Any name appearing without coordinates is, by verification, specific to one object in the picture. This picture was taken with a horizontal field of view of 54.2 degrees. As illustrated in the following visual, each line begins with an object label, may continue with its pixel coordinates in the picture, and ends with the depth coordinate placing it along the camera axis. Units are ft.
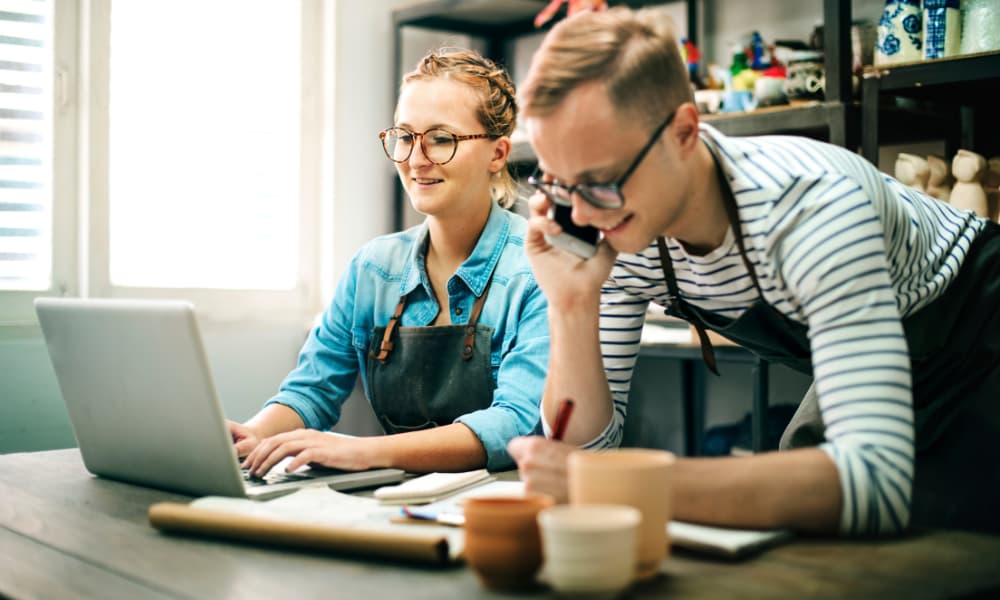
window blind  9.16
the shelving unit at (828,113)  7.50
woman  5.21
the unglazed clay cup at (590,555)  2.31
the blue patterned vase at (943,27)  7.13
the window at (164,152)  9.34
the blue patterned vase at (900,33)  7.33
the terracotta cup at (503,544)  2.44
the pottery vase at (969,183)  7.08
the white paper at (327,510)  3.09
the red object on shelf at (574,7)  9.48
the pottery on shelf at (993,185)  7.19
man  3.02
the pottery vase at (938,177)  7.36
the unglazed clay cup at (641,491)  2.55
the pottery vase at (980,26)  6.86
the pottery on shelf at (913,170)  7.40
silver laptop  3.40
